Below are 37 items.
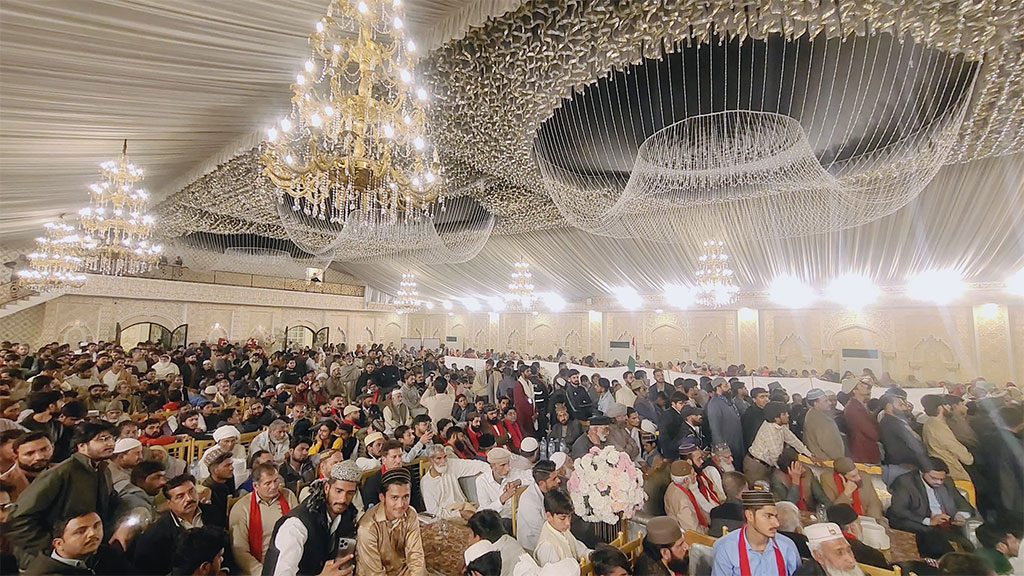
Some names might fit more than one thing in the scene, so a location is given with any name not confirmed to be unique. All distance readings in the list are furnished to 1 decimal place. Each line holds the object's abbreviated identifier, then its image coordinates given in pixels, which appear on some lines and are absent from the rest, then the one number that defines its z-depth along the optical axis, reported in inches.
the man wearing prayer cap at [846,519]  104.1
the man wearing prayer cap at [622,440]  164.6
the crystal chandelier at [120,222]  195.8
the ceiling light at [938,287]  330.6
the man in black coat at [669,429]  178.4
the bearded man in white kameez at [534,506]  105.6
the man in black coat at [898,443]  157.6
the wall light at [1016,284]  316.2
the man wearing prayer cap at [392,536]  82.7
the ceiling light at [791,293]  381.1
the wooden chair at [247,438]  172.2
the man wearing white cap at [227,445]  132.0
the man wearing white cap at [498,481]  119.2
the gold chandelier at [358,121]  114.0
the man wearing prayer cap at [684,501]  121.7
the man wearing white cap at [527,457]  135.6
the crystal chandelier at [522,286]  403.9
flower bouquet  96.5
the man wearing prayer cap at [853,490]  127.3
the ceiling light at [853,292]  362.9
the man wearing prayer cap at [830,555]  80.5
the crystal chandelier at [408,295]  501.4
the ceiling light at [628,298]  492.4
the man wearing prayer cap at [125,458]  116.3
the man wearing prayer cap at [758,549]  79.8
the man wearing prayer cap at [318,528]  78.8
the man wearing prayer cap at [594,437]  156.3
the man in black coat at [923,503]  115.7
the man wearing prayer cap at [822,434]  178.5
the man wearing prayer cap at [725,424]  187.9
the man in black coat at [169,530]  77.8
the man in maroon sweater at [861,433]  181.6
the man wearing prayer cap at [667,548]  80.7
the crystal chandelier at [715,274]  297.6
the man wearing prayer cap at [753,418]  184.9
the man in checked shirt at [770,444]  152.2
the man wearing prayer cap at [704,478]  130.3
